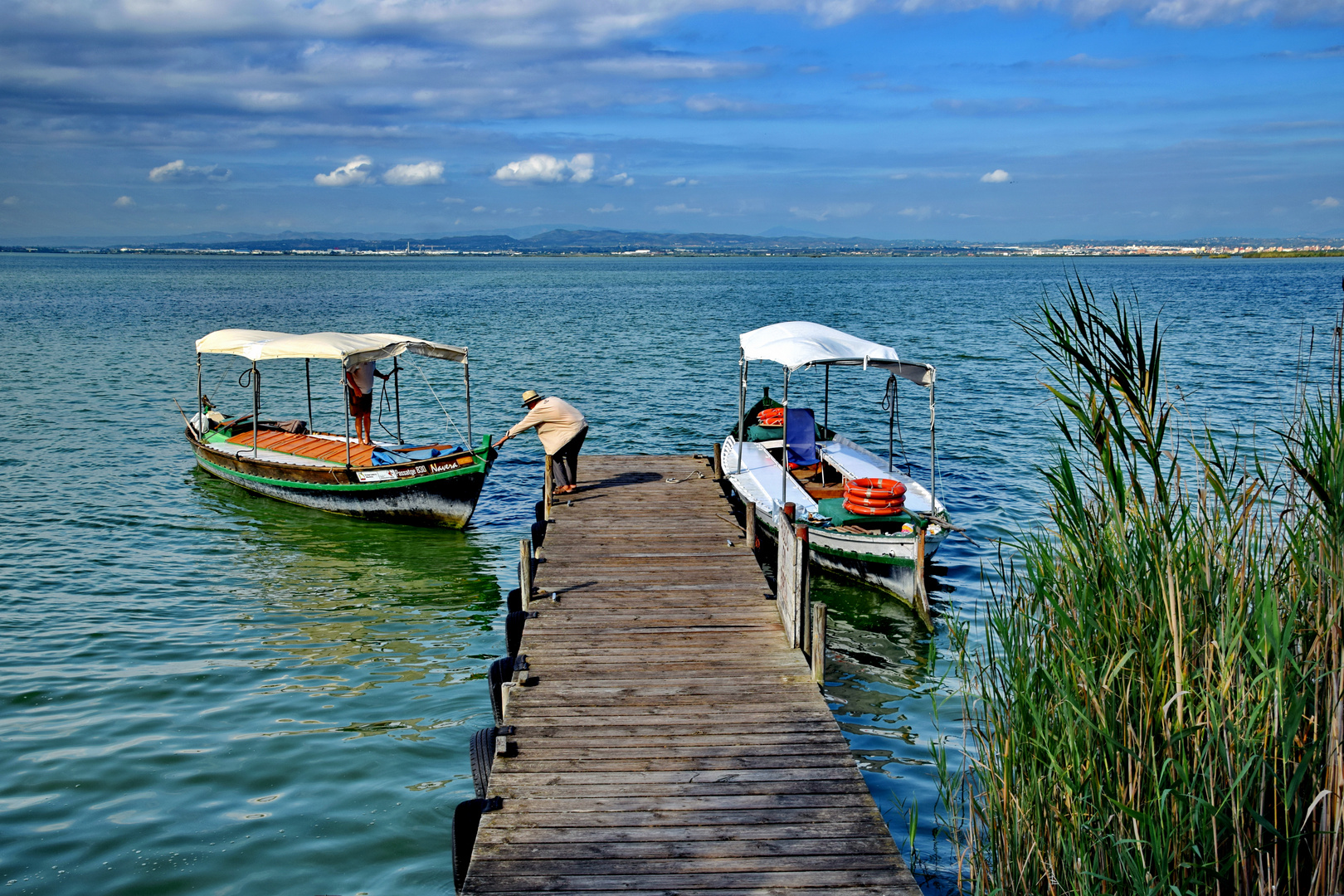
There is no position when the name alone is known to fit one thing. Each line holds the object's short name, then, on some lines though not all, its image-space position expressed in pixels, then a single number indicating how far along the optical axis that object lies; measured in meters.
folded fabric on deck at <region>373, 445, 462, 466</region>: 18.44
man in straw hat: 14.78
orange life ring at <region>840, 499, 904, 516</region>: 13.25
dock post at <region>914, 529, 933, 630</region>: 12.55
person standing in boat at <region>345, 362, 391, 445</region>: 18.60
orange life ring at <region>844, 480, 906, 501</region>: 13.32
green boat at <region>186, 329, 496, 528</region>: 16.91
